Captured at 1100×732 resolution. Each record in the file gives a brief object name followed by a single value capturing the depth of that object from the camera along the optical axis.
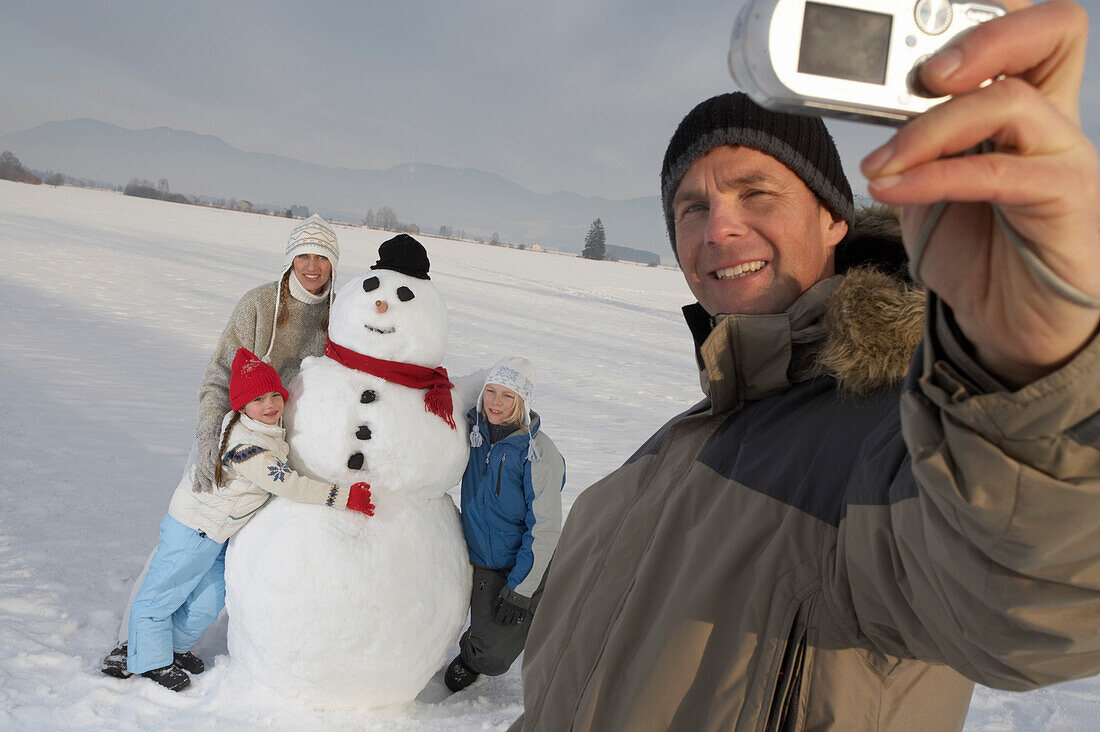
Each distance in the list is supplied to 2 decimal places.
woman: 2.95
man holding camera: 0.45
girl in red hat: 2.65
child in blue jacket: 3.06
